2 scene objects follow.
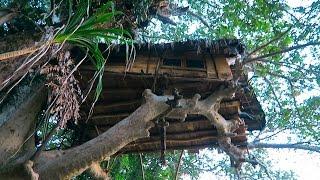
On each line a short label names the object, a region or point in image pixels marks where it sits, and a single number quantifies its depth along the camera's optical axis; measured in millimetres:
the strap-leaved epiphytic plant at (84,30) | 1669
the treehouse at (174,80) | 3086
